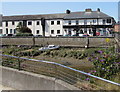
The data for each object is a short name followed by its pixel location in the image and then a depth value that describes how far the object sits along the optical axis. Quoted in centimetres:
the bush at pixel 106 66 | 689
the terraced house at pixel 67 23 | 5000
